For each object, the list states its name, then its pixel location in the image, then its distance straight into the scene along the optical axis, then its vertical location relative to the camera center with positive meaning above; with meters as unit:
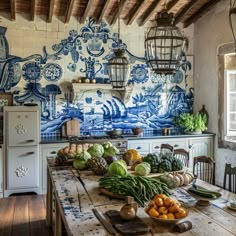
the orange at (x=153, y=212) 2.03 -0.61
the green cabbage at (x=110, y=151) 3.78 -0.44
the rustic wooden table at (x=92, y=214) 1.95 -0.67
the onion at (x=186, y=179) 2.93 -0.59
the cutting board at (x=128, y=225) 1.89 -0.67
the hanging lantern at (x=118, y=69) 3.51 +0.47
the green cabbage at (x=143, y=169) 3.13 -0.53
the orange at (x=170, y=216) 1.99 -0.62
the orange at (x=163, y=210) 2.04 -0.60
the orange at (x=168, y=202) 2.08 -0.56
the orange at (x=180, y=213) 2.01 -0.61
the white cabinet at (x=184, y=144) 6.15 -0.60
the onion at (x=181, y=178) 2.90 -0.57
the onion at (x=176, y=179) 2.86 -0.57
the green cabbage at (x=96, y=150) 3.67 -0.42
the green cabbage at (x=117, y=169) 2.95 -0.51
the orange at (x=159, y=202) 2.10 -0.56
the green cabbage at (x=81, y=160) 3.47 -0.50
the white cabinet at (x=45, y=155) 5.69 -0.72
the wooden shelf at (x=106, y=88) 6.18 +0.47
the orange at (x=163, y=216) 1.99 -0.62
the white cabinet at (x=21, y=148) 5.50 -0.58
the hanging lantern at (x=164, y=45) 2.30 +0.47
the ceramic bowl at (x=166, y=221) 1.97 -0.64
